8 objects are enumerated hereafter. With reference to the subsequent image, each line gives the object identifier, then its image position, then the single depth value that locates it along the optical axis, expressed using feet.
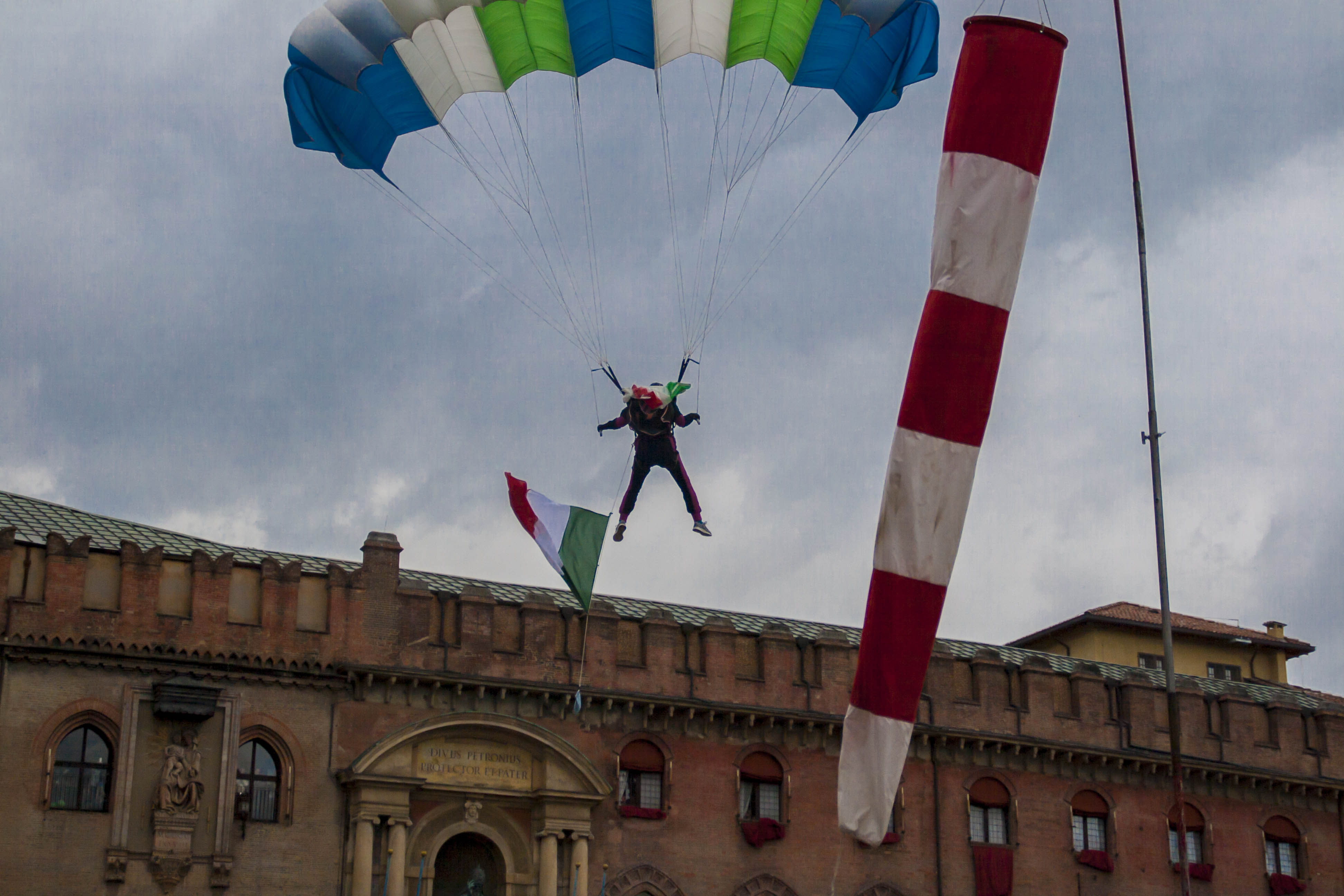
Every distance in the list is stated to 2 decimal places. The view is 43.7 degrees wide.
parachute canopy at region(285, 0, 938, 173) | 80.48
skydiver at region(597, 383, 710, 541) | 81.66
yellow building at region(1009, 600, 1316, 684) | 160.04
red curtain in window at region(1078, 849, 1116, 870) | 124.06
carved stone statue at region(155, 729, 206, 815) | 95.96
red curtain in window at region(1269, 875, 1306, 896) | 131.75
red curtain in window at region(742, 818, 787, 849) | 112.27
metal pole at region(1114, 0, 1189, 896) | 56.24
